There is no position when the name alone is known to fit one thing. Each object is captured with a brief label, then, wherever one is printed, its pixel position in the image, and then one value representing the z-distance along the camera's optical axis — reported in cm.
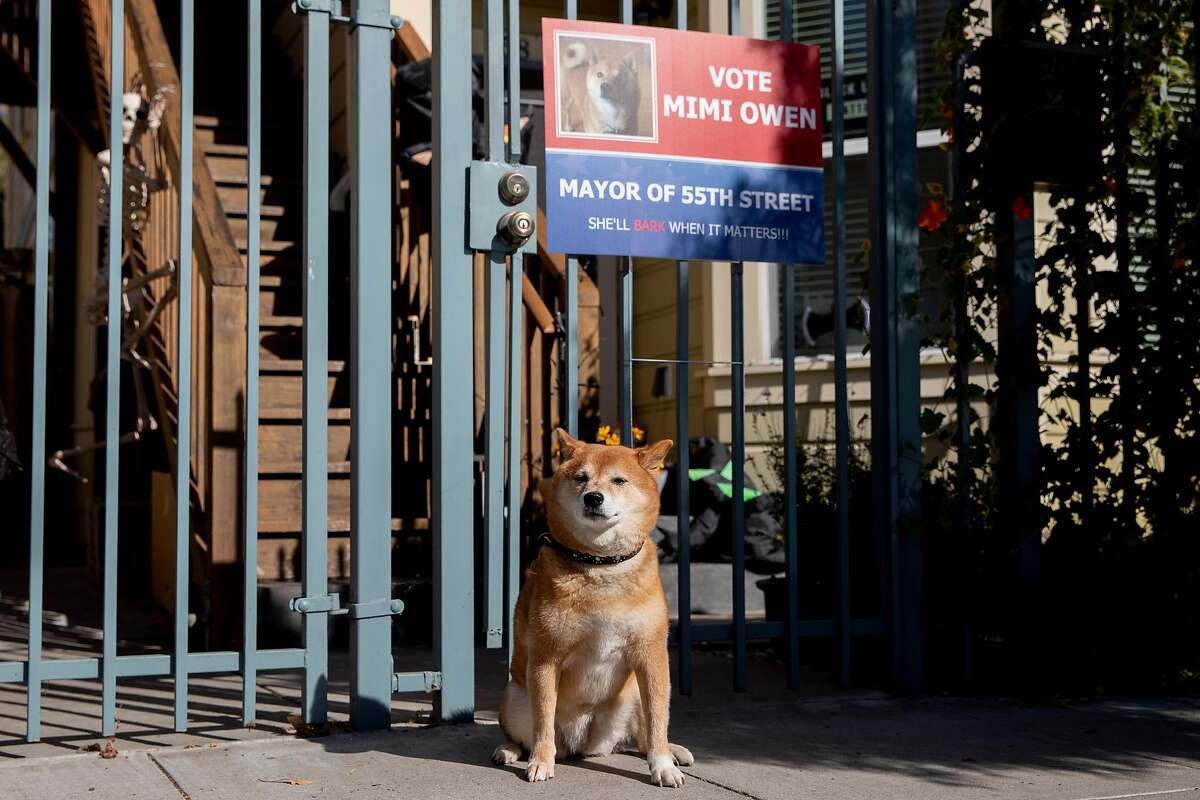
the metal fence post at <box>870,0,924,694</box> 432
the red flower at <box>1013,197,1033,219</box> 434
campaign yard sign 391
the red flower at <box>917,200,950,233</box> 441
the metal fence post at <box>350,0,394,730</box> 372
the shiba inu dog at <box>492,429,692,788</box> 318
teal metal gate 354
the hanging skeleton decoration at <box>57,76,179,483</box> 595
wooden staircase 562
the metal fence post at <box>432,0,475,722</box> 378
